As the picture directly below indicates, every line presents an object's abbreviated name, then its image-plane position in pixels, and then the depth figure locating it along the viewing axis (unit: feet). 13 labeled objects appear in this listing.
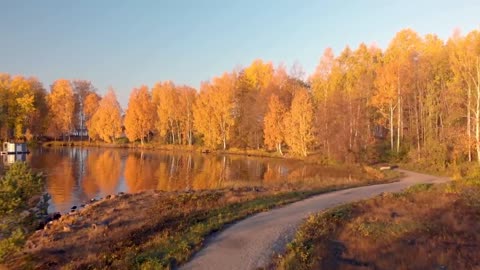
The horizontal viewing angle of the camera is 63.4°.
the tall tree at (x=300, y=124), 157.48
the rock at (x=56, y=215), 55.78
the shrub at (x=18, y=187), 31.94
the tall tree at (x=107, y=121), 250.98
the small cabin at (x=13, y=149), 174.70
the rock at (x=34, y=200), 35.81
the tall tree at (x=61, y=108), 257.75
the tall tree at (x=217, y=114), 207.72
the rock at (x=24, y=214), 33.30
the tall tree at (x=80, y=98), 284.94
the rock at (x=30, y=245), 40.09
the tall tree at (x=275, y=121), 176.04
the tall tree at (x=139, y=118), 241.55
